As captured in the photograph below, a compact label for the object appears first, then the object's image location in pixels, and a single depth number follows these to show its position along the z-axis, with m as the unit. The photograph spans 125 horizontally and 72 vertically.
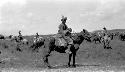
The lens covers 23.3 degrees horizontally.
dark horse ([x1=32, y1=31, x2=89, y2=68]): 26.08
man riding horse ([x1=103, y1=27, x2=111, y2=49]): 44.29
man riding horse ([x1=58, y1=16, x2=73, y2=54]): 25.38
